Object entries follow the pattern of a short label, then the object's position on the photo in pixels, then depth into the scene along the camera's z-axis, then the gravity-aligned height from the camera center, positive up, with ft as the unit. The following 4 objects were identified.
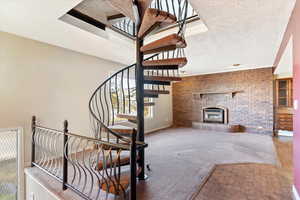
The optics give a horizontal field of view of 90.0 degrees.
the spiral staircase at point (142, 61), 6.03 +2.09
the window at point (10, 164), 9.27 -4.03
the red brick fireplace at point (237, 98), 18.22 +0.33
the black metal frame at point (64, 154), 5.24 -2.88
